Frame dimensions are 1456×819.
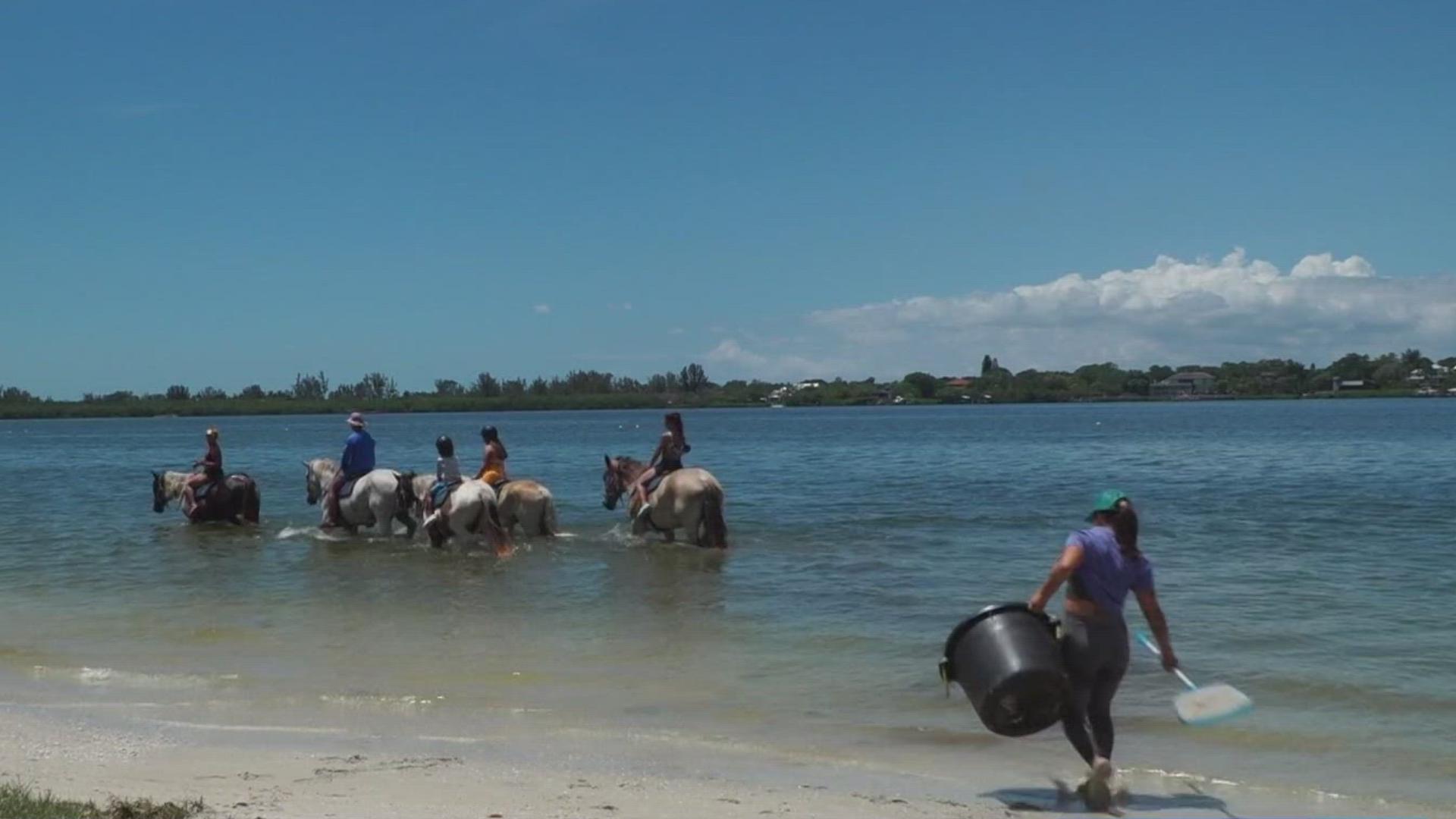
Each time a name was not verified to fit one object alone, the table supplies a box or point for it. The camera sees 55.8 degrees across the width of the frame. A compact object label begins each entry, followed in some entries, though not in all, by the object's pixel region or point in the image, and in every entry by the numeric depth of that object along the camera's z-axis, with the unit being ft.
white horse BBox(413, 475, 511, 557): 59.77
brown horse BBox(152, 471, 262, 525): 75.05
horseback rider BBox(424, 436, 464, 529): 60.80
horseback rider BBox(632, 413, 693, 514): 61.52
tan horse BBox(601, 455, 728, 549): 61.26
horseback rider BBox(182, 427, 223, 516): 75.00
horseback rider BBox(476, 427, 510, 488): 62.54
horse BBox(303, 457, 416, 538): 65.67
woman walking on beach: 24.17
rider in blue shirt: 66.95
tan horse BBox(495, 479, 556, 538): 63.16
